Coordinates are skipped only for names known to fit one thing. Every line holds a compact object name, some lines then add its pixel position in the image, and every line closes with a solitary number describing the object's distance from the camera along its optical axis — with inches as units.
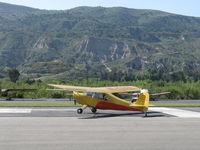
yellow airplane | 989.4
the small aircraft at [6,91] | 1821.5
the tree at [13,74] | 4375.0
